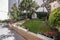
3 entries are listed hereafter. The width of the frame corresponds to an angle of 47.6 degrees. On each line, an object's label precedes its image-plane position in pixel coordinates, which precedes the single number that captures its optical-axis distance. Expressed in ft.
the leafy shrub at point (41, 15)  24.31
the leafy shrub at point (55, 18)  9.43
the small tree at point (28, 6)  24.93
